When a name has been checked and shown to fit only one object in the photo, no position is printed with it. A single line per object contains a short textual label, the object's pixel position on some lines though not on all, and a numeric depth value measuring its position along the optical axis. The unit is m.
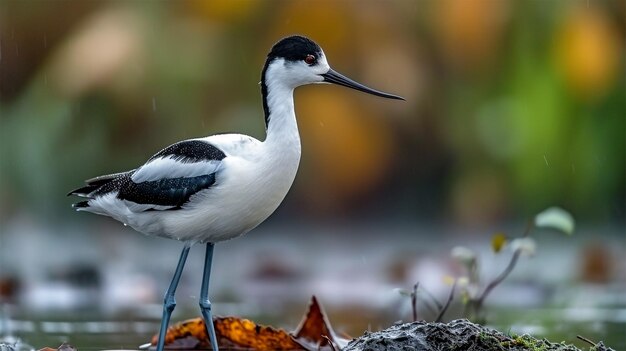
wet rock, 12.92
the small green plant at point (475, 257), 18.58
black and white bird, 15.33
